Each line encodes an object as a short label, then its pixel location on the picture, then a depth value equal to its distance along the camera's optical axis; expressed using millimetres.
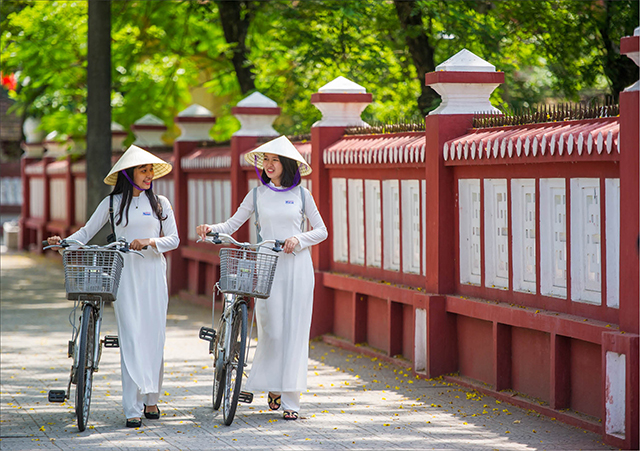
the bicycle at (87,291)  13125
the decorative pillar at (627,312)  11930
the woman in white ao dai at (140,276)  13828
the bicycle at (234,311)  13297
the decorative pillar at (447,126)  16922
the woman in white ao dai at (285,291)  14203
